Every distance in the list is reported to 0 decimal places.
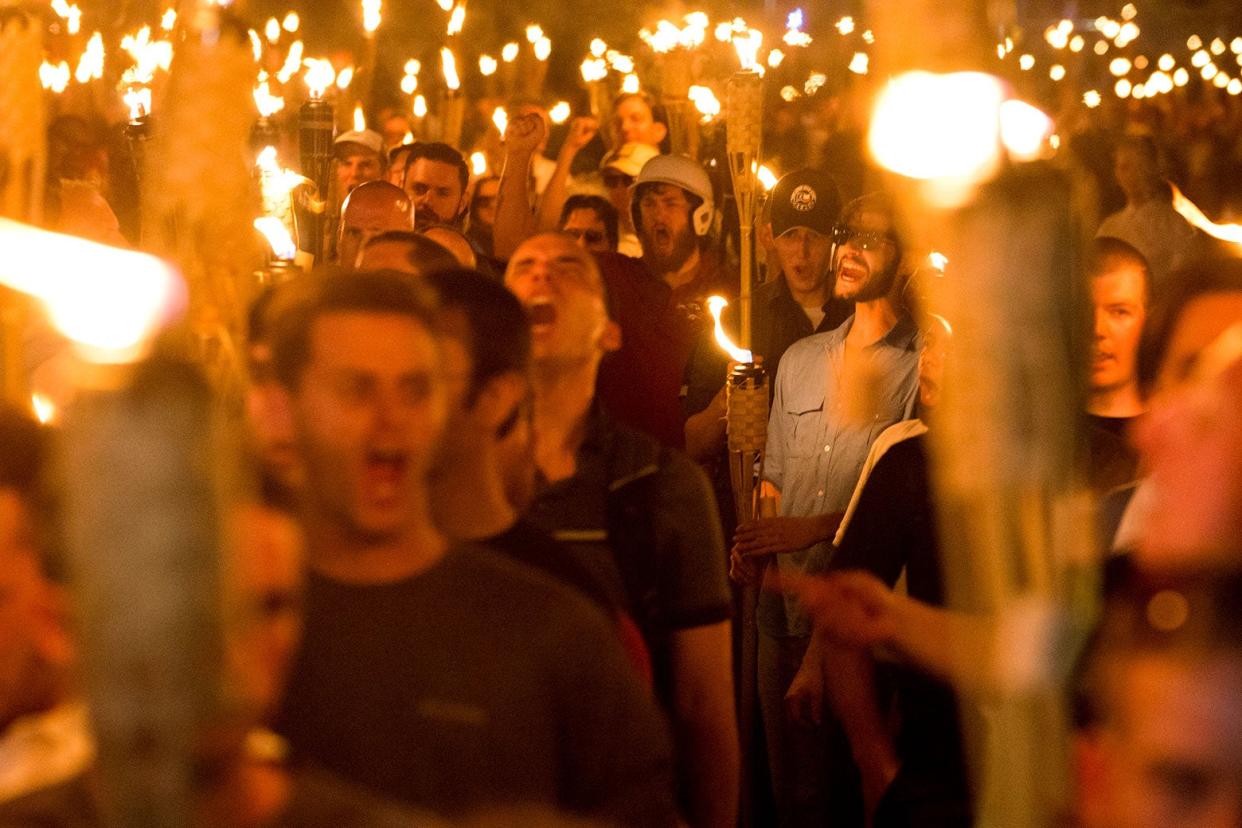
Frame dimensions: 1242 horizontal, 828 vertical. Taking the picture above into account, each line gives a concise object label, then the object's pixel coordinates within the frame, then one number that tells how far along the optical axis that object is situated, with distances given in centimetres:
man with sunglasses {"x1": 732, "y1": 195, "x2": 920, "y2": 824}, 1048
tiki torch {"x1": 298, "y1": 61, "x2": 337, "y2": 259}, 1345
